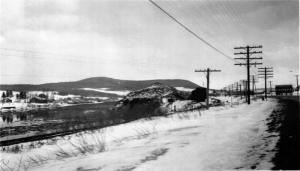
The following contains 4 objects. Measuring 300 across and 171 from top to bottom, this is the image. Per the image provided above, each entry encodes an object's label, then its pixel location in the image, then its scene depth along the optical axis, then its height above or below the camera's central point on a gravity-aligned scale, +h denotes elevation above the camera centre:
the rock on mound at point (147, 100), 54.88 -2.17
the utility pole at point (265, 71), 70.31 +4.33
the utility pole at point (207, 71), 43.13 +2.68
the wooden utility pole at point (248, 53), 46.45 +5.68
